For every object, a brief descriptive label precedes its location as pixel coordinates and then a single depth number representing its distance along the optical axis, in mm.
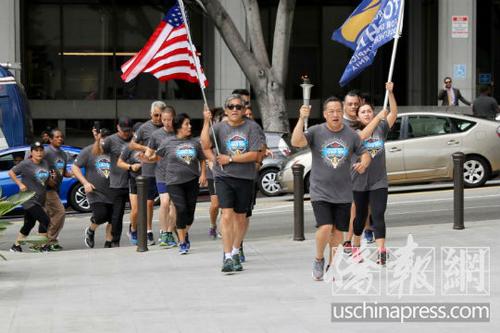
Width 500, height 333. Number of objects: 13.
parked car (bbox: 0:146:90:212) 21969
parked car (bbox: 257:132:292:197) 22906
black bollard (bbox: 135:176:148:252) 14606
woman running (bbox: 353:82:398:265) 11867
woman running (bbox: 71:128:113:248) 15797
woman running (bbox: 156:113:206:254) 13812
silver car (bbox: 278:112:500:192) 21438
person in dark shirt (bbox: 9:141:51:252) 15922
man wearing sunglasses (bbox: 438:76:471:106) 27984
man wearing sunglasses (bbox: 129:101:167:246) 15195
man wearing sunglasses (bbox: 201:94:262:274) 11922
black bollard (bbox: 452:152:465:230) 15453
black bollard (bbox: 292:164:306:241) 15133
